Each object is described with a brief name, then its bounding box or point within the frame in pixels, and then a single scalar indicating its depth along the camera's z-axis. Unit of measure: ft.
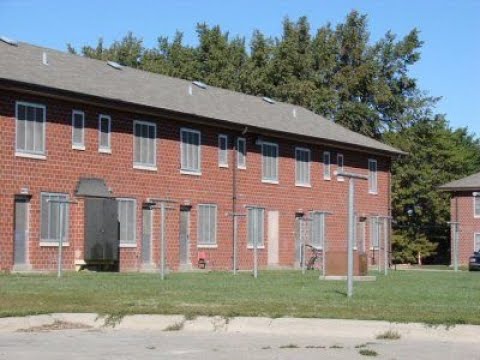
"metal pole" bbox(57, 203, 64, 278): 97.43
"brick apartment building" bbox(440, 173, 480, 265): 236.22
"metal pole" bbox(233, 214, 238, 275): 121.76
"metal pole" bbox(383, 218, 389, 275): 125.03
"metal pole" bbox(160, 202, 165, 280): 93.15
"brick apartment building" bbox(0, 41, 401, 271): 112.47
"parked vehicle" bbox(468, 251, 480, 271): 193.77
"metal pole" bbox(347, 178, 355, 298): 65.92
